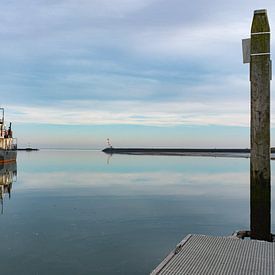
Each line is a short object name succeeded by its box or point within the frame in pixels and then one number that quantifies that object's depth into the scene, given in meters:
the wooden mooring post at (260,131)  5.66
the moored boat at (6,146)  44.99
